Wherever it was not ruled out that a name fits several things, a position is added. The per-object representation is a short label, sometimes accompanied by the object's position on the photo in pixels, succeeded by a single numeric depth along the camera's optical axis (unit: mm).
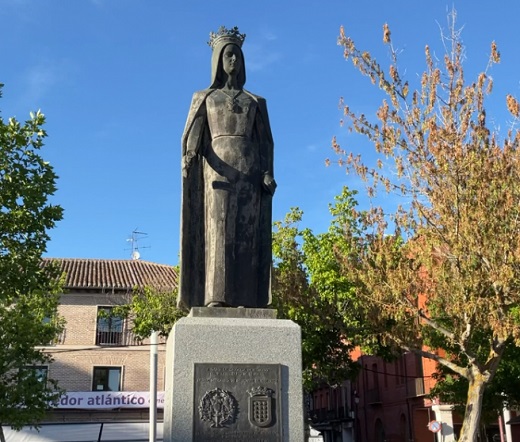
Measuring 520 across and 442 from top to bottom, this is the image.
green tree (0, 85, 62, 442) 13609
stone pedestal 5676
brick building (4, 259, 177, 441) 29172
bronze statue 6629
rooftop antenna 39594
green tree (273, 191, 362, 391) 19844
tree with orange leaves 13914
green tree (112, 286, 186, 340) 23312
